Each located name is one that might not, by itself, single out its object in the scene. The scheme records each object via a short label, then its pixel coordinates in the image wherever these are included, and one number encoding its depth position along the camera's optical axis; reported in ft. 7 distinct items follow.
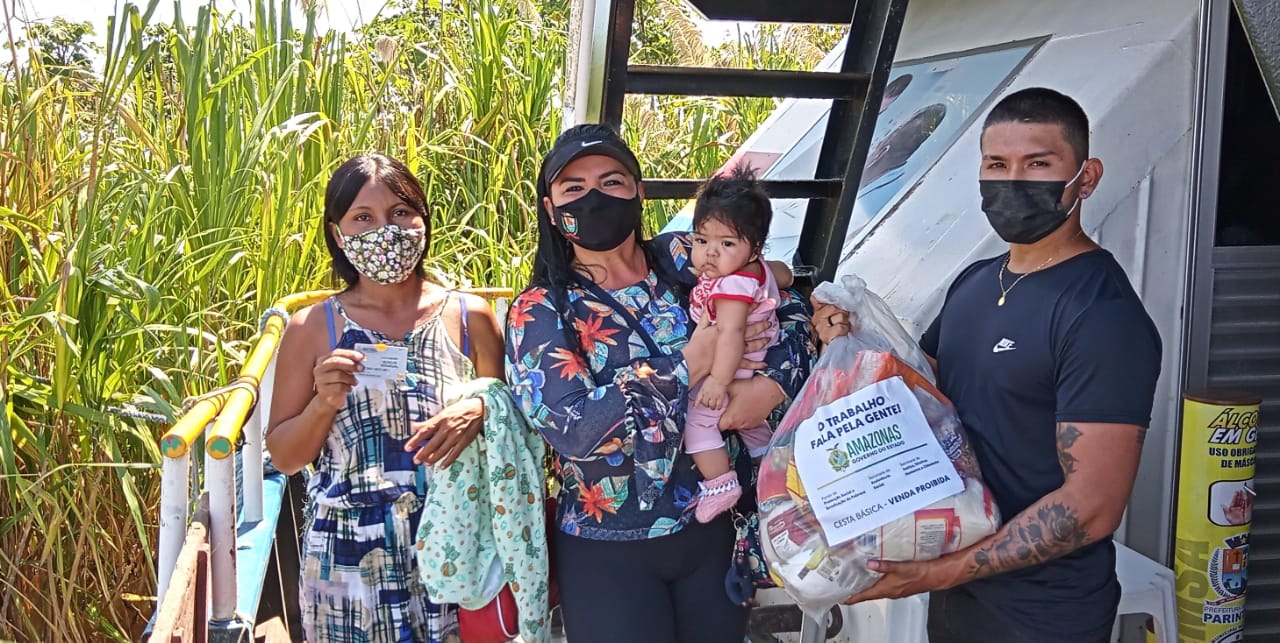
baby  7.29
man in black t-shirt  6.07
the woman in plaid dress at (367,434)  7.43
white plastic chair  8.31
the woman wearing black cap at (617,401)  6.99
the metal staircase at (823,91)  9.10
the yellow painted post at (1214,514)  8.24
